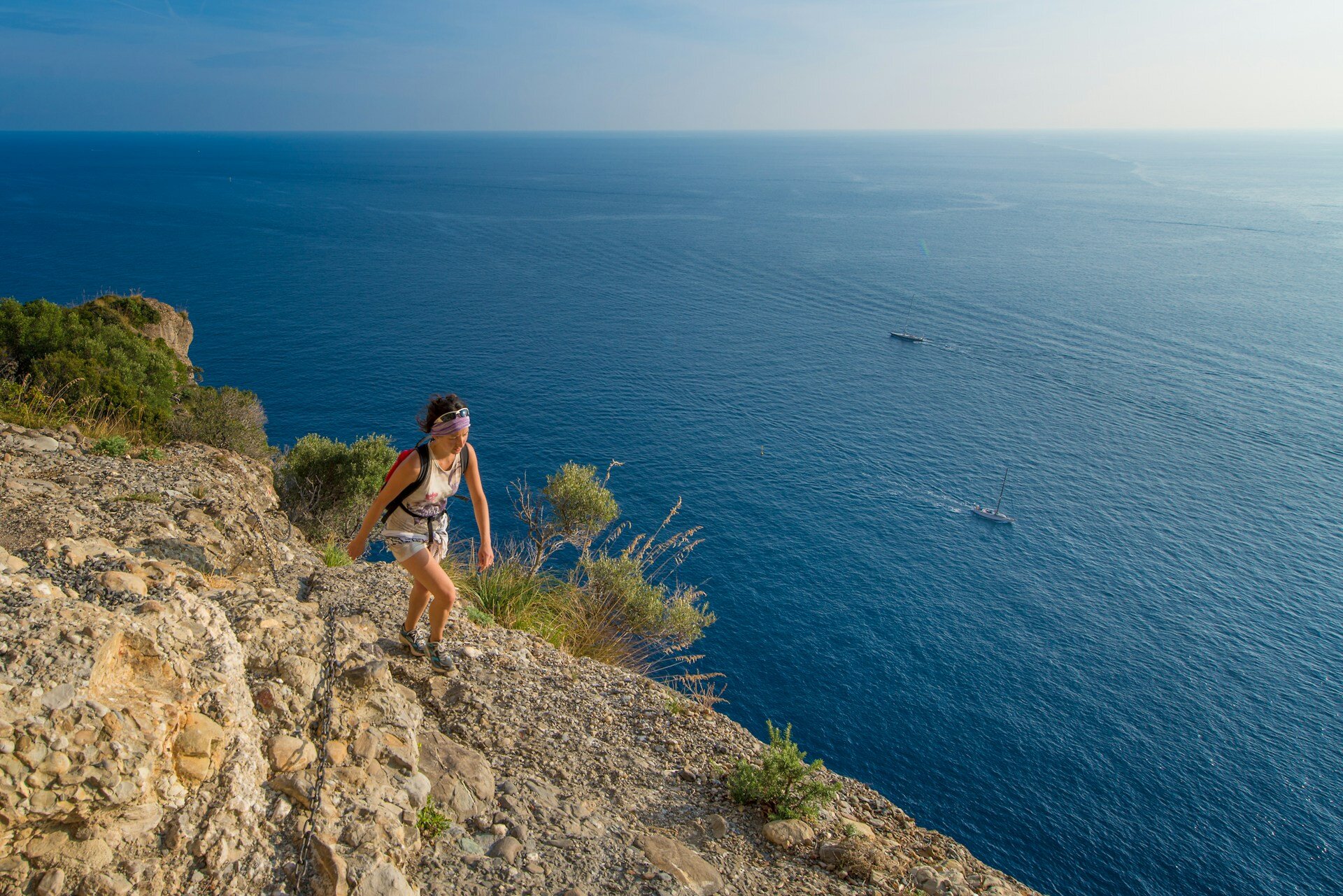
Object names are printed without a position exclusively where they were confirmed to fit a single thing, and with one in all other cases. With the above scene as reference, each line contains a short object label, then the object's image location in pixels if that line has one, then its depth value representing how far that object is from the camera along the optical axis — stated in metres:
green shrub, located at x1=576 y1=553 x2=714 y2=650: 14.63
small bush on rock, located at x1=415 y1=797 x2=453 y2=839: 5.47
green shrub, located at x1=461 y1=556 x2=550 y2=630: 10.40
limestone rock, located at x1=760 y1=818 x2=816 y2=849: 6.58
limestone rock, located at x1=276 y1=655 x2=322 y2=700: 6.06
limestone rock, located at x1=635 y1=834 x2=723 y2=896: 5.79
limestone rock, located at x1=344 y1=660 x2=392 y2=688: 6.43
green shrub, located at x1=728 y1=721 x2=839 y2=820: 6.89
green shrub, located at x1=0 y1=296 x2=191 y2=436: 19.89
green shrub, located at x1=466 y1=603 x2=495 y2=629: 9.59
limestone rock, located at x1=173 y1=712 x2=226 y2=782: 4.75
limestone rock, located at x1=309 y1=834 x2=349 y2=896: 4.59
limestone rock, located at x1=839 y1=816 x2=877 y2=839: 7.02
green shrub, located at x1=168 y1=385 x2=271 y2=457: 23.38
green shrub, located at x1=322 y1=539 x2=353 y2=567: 10.86
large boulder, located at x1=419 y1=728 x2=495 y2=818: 5.90
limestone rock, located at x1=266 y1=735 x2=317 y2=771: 5.35
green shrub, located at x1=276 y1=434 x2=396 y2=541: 24.03
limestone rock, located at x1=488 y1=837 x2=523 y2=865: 5.46
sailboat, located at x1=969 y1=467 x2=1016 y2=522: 51.25
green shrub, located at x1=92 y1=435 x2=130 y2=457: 12.77
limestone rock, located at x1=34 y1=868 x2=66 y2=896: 3.90
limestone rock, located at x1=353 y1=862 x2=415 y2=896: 4.71
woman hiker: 6.57
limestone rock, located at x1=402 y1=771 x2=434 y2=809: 5.65
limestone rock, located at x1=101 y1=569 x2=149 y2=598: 6.02
